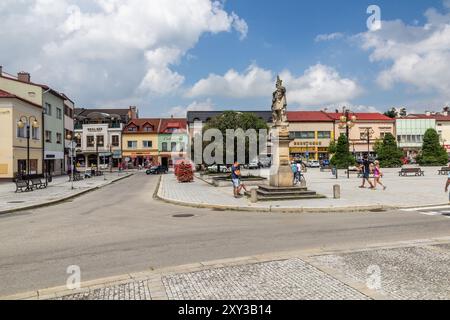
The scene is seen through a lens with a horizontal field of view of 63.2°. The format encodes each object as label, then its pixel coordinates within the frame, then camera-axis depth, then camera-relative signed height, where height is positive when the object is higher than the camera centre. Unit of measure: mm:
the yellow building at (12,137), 35062 +2467
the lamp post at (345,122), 31219 +3126
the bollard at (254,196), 15633 -1589
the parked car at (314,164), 62688 -953
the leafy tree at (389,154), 51906 +506
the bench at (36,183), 25466 -1569
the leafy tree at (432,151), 53812 +888
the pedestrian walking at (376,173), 21047 -882
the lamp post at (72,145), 30000 +1311
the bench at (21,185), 23875 -1513
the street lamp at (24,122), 37956 +4263
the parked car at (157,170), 51562 -1381
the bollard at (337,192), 16469 -1525
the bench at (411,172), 32128 -1308
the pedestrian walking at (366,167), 21719 -547
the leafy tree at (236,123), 29188 +2943
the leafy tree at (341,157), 49656 +172
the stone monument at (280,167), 16562 -390
